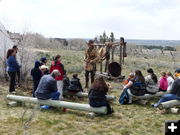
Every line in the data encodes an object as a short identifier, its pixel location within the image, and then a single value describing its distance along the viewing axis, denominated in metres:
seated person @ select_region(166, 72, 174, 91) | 7.02
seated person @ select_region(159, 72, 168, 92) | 7.38
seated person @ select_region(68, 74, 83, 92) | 7.11
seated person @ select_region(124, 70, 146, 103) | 6.72
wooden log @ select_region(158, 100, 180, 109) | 5.94
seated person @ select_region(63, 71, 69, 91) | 7.20
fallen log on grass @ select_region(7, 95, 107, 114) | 5.57
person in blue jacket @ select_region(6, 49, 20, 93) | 7.16
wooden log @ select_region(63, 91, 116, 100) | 7.10
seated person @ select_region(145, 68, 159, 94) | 7.04
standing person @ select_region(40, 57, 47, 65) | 6.68
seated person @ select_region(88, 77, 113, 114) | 5.57
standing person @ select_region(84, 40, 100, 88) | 8.54
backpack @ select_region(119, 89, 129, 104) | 6.80
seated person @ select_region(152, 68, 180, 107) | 6.06
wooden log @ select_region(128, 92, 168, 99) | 6.83
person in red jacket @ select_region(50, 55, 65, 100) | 6.66
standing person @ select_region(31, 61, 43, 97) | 6.67
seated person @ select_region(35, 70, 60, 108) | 5.77
